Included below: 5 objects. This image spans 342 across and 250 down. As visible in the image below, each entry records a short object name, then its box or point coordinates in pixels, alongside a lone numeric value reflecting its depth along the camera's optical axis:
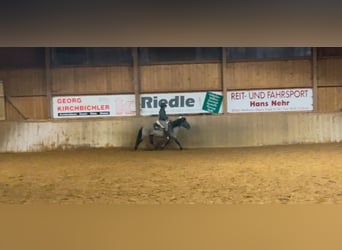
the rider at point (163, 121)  12.48
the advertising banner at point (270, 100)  13.28
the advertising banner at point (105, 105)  13.35
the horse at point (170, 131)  12.51
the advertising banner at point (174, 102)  13.34
